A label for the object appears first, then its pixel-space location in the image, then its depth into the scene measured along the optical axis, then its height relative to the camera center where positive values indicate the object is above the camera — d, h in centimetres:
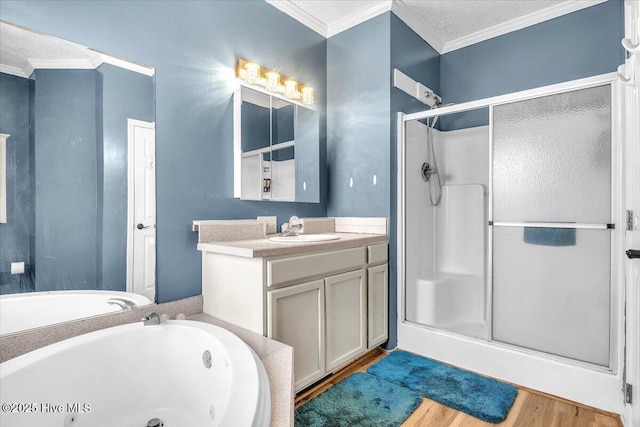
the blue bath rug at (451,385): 176 -108
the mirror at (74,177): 135 +16
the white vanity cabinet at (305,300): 164 -51
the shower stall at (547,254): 175 -27
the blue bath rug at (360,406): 165 -108
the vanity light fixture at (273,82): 221 +95
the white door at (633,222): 133 -6
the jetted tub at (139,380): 106 -65
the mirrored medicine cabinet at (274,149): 218 +46
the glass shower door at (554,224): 178 -9
